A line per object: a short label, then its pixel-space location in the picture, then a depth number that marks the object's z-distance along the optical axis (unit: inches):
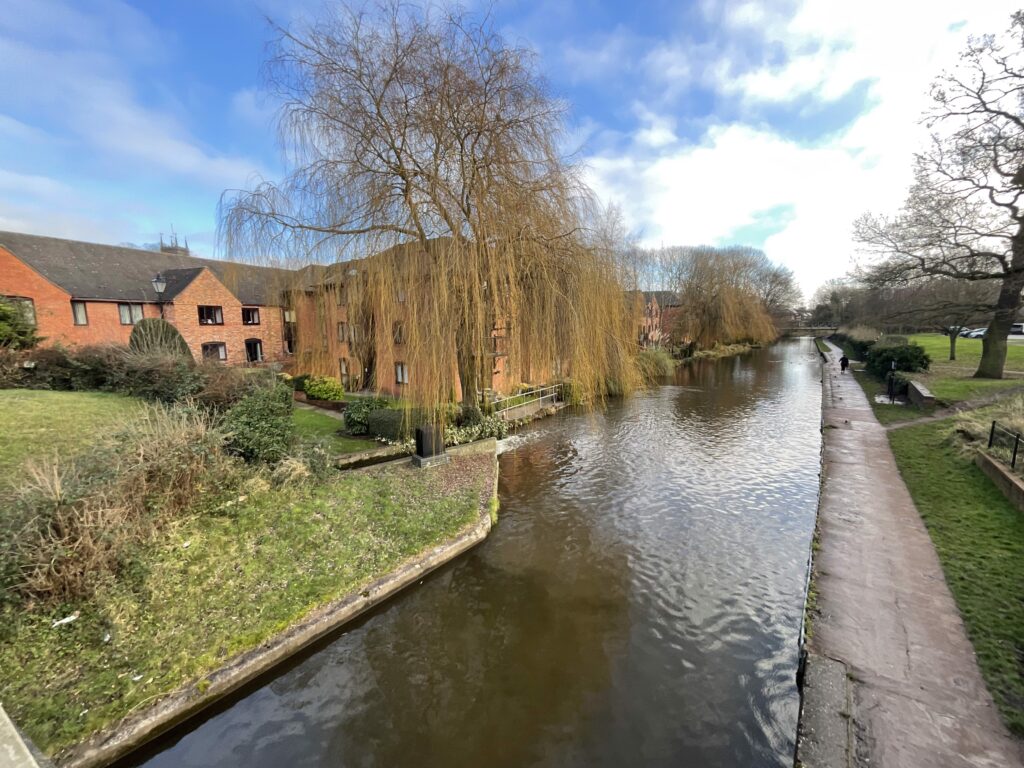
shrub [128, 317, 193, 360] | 597.3
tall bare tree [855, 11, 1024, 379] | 568.1
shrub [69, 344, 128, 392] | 541.6
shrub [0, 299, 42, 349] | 562.1
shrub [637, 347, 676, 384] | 1051.9
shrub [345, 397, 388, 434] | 501.0
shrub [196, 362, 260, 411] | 463.5
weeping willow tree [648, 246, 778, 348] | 1520.7
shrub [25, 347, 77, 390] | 536.1
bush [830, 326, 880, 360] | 1295.5
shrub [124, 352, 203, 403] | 506.9
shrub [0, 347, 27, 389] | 515.2
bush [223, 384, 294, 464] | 318.3
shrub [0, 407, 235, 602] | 193.8
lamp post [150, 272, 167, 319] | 602.6
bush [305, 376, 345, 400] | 682.2
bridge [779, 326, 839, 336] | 2965.1
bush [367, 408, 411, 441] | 470.6
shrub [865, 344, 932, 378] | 845.2
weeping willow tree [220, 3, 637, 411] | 335.9
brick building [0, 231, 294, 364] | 774.5
